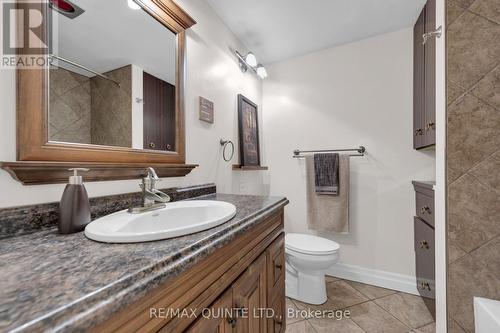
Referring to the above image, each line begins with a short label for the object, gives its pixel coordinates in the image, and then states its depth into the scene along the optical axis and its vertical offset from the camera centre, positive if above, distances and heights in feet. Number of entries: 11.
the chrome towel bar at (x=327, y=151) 6.52 +0.50
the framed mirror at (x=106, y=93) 2.23 +0.99
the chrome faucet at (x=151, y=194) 2.98 -0.40
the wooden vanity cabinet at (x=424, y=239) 4.65 -1.75
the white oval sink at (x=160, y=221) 1.80 -0.61
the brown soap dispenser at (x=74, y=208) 2.07 -0.41
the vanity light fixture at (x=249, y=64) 6.31 +3.22
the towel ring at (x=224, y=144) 5.50 +0.59
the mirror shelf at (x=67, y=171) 2.03 -0.05
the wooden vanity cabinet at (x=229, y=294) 1.44 -1.23
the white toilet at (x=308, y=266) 5.26 -2.59
